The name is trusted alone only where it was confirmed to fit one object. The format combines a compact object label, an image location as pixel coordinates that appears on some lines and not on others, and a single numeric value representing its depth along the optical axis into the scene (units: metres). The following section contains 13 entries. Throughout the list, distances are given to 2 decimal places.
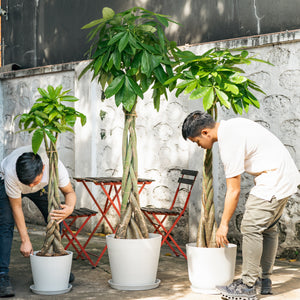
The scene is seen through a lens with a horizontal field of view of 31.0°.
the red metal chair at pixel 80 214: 5.45
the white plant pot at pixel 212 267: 4.48
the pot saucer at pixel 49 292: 4.54
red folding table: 5.42
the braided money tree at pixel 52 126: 4.64
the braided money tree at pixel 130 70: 4.66
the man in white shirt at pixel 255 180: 4.11
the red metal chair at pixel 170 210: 5.58
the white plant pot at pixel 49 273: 4.53
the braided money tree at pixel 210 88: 4.41
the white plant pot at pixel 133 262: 4.62
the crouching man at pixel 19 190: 4.36
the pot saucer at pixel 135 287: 4.64
